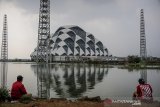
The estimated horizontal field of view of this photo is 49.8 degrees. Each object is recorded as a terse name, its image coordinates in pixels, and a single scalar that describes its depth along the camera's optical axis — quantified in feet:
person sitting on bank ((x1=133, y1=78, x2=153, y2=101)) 14.71
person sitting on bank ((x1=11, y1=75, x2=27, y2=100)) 15.83
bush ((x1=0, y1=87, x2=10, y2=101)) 16.08
